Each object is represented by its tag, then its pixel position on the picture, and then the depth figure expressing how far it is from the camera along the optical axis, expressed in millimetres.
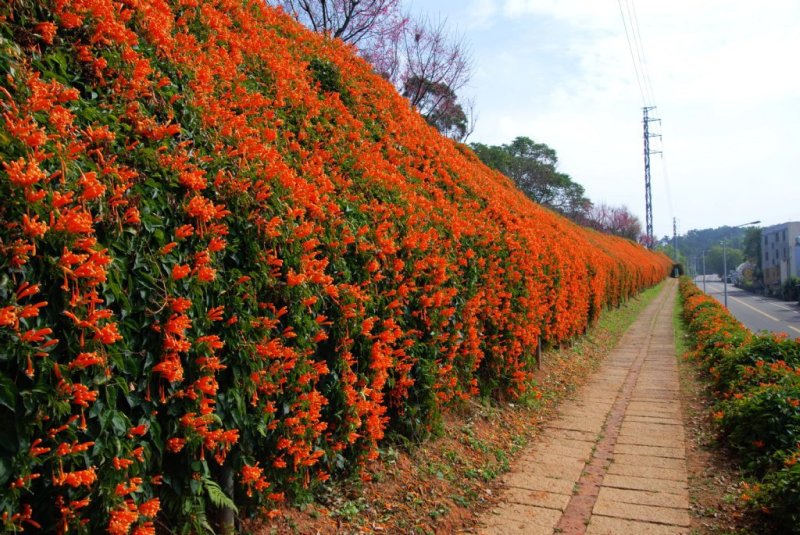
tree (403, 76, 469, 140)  16234
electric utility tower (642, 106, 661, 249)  59312
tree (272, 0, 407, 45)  12789
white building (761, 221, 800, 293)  53309
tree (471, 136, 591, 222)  41719
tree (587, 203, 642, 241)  57812
